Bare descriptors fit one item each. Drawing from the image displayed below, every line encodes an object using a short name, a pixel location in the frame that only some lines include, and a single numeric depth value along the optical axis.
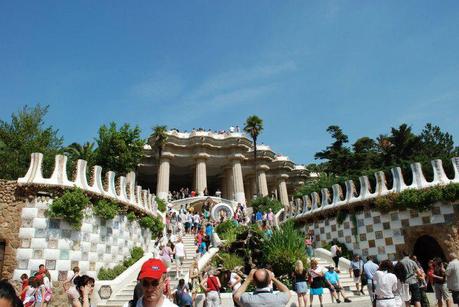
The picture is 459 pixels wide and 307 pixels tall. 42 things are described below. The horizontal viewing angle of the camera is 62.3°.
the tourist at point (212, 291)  9.77
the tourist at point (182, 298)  10.23
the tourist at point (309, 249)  20.42
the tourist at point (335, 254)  18.62
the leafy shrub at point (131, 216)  19.94
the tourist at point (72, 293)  6.65
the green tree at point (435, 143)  37.12
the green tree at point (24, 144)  25.63
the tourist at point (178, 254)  15.83
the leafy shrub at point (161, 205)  28.80
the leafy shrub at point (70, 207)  15.64
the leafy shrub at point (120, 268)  16.72
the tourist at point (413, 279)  9.10
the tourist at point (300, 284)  10.46
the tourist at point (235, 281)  9.62
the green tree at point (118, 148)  33.03
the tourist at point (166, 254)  14.85
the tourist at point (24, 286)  9.42
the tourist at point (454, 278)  8.45
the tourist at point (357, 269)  15.48
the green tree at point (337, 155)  42.78
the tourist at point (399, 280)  6.55
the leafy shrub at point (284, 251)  16.34
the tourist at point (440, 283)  9.66
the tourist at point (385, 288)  6.30
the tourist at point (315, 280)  11.22
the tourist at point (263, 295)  4.17
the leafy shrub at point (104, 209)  17.44
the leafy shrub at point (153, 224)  21.73
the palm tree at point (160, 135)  42.94
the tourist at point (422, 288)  9.70
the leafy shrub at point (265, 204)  36.06
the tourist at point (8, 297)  2.23
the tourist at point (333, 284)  12.90
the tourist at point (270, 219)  27.20
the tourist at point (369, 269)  11.38
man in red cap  2.82
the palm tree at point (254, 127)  45.03
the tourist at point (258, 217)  28.78
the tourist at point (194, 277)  12.52
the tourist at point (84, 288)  6.06
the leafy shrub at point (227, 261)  17.16
